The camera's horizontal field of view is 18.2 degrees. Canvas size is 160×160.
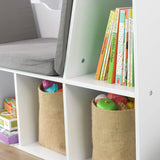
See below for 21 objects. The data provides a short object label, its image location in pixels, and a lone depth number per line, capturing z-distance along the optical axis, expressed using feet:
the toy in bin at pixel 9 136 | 7.27
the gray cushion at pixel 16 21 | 8.45
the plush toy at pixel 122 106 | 5.92
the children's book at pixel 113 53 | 5.73
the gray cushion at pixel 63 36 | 5.82
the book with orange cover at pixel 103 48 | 5.82
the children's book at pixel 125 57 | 5.62
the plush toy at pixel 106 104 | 5.91
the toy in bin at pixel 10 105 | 7.65
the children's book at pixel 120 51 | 5.66
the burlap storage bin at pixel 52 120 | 6.66
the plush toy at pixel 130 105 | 5.96
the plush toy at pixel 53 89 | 6.77
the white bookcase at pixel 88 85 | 5.35
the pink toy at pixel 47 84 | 6.85
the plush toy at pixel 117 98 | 6.00
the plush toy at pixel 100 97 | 6.14
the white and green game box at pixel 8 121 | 7.42
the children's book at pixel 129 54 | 5.57
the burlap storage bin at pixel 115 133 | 5.79
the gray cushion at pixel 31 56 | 6.24
